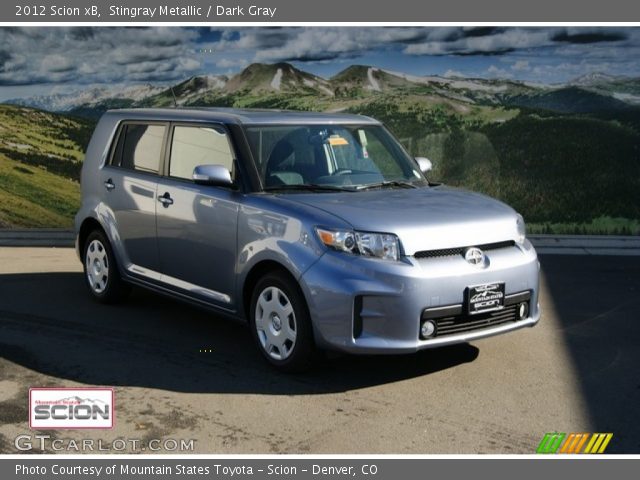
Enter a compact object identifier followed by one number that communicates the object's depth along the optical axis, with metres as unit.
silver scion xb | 5.71
